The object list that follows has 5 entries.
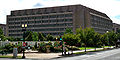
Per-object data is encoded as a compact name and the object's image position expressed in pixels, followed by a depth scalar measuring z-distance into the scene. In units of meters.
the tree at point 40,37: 71.70
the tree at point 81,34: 45.15
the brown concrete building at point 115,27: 131.94
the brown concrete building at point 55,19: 88.28
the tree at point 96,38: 40.13
